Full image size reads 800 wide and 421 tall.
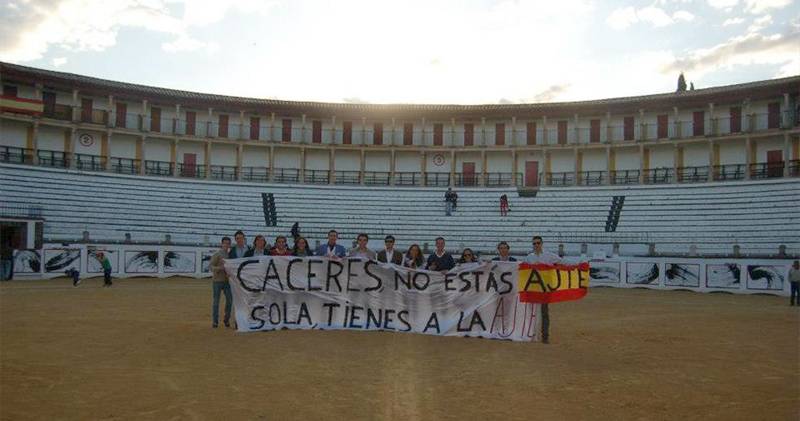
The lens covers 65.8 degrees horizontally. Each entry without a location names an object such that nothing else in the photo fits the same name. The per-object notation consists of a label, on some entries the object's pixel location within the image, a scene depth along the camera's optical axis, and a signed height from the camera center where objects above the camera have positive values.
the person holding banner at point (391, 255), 13.89 -0.62
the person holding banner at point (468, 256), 13.89 -0.62
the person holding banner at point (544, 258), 12.42 -0.56
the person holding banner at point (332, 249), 14.02 -0.51
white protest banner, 13.10 -1.48
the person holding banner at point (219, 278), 13.52 -1.18
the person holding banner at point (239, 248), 13.91 -0.53
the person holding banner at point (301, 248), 13.99 -0.51
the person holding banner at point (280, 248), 13.89 -0.52
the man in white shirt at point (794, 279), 22.70 -1.61
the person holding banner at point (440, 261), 13.66 -0.72
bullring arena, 7.99 -0.37
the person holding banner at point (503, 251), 13.06 -0.45
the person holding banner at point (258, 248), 13.92 -0.52
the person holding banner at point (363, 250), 13.84 -0.52
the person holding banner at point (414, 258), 13.85 -0.68
